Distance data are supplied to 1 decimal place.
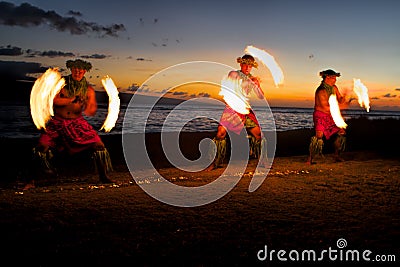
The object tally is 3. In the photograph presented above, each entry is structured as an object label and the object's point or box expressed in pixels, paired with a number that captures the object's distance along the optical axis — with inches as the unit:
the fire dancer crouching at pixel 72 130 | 283.9
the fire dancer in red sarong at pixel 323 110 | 384.8
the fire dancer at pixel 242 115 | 343.0
